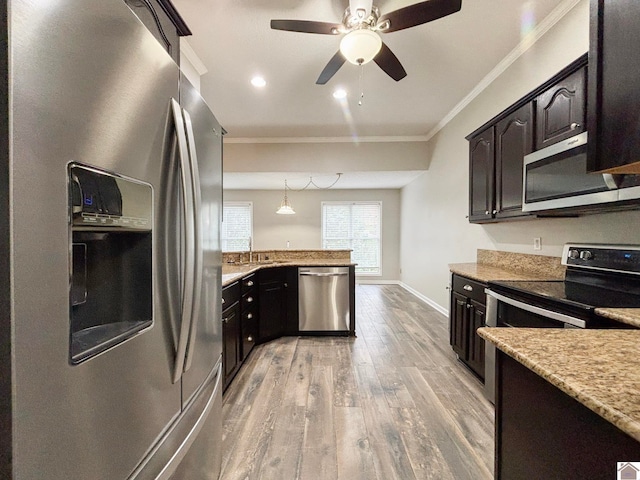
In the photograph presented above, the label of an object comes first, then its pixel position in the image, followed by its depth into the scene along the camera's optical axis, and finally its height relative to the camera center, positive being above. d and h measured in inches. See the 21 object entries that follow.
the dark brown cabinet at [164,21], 40.5 +32.3
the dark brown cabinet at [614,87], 28.8 +15.6
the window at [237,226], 311.1 +10.9
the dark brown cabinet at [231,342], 90.4 -34.0
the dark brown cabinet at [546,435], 24.8 -19.5
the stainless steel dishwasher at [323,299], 142.3 -30.1
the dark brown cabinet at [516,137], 73.2 +30.5
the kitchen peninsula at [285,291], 125.5 -25.2
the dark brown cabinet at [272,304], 133.6 -31.3
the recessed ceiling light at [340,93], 138.1 +68.3
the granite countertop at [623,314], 43.7 -12.3
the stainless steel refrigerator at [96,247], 17.5 -1.0
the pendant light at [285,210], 239.0 +21.5
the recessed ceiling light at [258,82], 127.8 +68.2
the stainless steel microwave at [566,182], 61.2 +13.2
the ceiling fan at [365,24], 74.8 +57.0
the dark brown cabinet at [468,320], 94.3 -29.1
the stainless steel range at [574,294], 57.1 -12.5
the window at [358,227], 304.2 +10.0
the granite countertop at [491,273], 93.5 -12.5
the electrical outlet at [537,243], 99.7 -2.0
